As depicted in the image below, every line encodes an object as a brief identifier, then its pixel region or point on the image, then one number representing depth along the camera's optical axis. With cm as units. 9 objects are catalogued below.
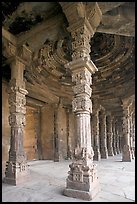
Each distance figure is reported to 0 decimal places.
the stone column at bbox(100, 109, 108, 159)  1377
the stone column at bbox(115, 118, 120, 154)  2021
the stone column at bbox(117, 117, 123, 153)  2135
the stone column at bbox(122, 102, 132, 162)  1139
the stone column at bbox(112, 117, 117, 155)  1858
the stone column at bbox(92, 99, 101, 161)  1270
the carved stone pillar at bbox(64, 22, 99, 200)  444
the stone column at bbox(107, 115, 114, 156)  1623
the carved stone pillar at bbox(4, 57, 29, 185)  600
